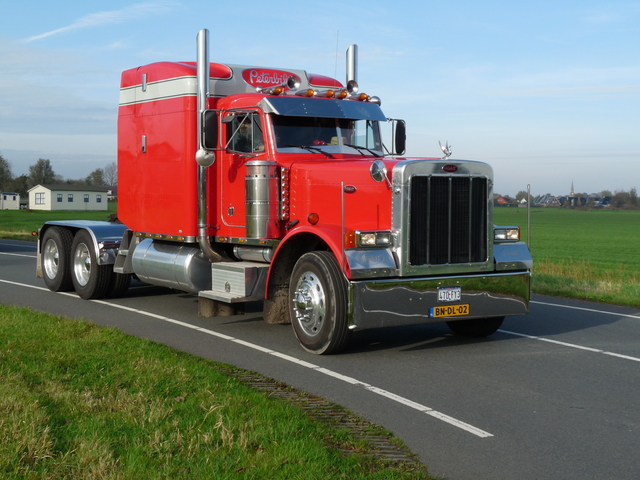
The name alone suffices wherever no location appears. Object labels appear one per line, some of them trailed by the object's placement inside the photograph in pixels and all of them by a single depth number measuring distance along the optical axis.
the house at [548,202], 140.05
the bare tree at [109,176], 159.65
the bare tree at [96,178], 160.50
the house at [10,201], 118.81
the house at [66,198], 109.08
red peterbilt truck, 8.18
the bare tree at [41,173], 141.75
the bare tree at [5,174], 99.50
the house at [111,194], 136.93
